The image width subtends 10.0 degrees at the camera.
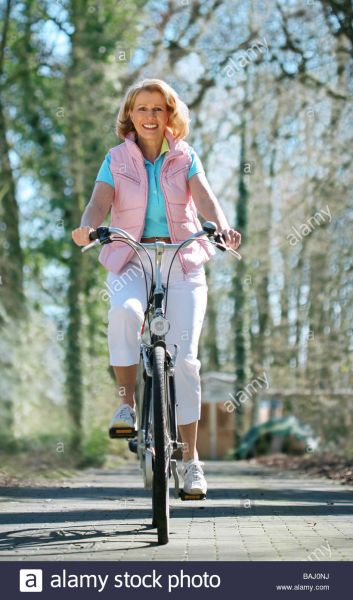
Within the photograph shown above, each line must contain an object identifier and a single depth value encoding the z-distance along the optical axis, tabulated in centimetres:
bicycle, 1006
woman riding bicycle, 1115
